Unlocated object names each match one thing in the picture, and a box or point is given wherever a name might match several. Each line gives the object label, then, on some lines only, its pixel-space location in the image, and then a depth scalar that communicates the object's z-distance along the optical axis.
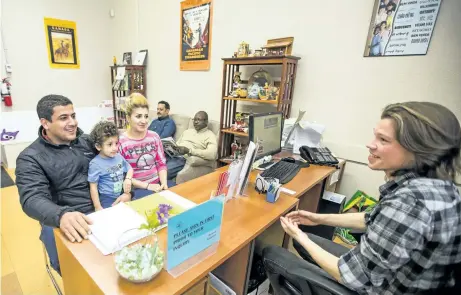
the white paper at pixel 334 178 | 1.96
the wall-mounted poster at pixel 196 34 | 2.92
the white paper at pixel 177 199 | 1.10
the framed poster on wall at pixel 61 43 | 3.54
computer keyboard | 1.54
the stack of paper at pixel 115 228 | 0.81
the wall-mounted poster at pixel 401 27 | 1.70
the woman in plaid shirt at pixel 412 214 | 0.64
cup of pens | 1.22
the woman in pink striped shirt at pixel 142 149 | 1.63
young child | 1.34
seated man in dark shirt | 3.16
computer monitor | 1.57
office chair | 0.76
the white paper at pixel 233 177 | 1.14
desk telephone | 1.88
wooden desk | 0.69
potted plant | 0.67
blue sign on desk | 0.69
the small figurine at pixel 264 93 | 2.26
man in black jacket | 1.01
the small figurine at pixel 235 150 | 1.73
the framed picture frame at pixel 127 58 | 3.96
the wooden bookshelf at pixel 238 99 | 2.11
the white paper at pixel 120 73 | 3.79
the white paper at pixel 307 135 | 2.10
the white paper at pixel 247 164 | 1.16
